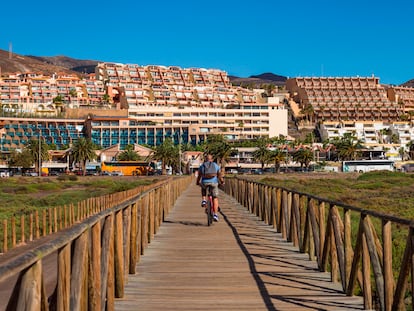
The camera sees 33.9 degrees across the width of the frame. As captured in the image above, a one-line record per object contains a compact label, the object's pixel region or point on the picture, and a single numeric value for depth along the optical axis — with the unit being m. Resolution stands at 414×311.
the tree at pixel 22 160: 103.44
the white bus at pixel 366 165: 113.71
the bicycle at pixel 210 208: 15.21
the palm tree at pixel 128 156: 110.56
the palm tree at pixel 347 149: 120.44
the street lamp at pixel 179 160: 98.24
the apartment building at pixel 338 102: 177.00
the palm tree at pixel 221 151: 101.56
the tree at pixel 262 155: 109.19
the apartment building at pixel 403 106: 190.12
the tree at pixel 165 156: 100.56
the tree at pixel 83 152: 99.38
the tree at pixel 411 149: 131.62
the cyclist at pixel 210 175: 15.00
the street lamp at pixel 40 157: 100.06
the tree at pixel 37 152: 103.50
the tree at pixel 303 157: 112.00
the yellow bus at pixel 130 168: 103.62
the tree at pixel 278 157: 108.19
